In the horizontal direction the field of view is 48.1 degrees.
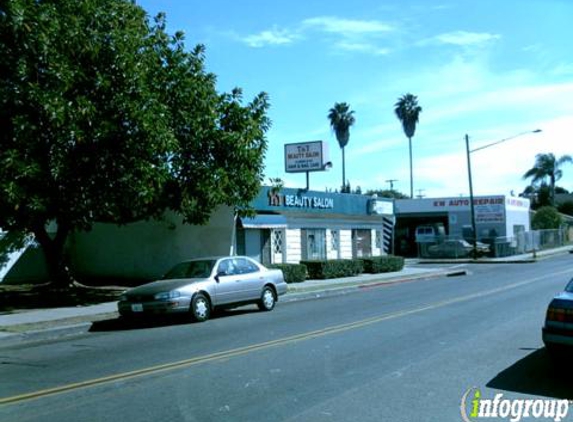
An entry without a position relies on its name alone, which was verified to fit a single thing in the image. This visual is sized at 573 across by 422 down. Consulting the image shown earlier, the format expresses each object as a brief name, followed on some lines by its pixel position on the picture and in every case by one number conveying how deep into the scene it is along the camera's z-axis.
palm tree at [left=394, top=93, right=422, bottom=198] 83.00
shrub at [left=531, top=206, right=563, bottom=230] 65.94
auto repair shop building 54.56
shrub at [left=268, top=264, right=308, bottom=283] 24.95
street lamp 41.07
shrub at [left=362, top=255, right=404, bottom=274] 31.77
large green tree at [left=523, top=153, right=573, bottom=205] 89.31
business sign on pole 31.67
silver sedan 13.93
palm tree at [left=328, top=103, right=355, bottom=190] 79.88
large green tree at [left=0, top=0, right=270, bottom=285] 14.62
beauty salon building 26.39
